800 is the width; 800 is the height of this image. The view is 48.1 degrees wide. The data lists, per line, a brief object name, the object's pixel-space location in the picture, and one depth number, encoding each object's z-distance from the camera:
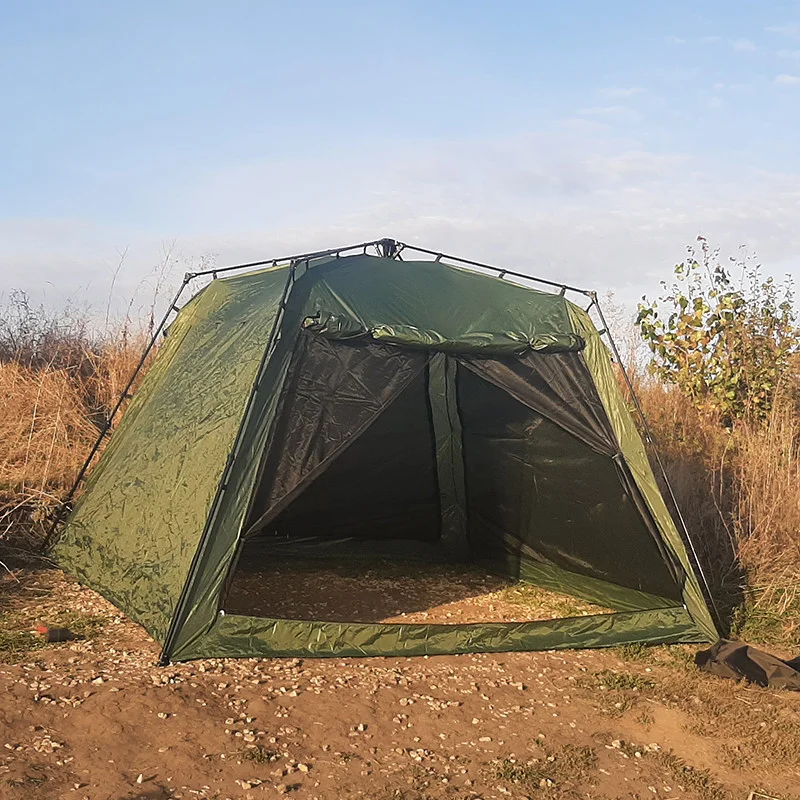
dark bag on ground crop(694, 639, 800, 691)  3.81
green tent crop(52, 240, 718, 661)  3.95
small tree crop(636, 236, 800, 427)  6.64
